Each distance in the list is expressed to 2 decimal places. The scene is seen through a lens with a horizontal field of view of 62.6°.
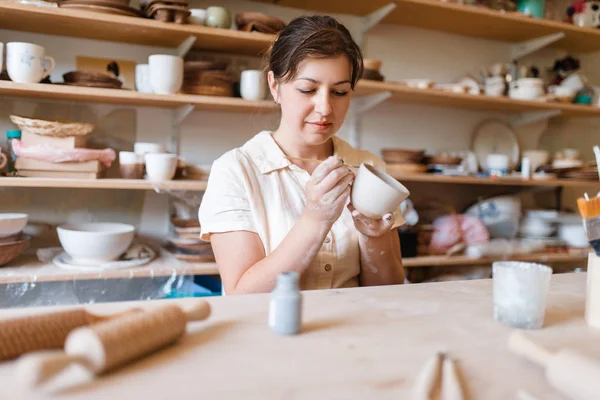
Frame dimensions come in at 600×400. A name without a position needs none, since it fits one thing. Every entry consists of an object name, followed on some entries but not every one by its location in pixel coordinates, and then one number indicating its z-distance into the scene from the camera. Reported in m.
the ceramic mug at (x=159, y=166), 1.96
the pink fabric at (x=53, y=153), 1.85
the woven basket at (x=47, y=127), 1.85
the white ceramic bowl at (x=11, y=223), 1.77
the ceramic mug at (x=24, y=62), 1.78
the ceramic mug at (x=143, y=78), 2.00
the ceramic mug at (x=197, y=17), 2.06
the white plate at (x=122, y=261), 1.86
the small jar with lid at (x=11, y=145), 1.88
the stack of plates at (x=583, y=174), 2.78
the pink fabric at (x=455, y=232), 2.46
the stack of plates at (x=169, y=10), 1.95
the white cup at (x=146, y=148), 2.07
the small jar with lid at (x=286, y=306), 0.66
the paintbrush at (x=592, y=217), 0.75
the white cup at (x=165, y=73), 1.94
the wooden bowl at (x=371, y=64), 2.34
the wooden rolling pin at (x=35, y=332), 0.54
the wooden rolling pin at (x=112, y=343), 0.45
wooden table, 0.51
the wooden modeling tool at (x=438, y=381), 0.52
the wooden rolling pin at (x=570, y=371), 0.51
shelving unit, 1.85
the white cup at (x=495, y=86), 2.64
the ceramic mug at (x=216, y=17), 2.09
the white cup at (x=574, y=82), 2.86
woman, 1.18
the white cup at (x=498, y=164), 2.69
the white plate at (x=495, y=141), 2.98
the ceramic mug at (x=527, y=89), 2.66
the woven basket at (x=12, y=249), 1.78
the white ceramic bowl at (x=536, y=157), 2.86
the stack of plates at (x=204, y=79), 2.08
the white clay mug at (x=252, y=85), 2.11
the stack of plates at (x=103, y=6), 1.86
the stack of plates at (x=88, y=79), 1.92
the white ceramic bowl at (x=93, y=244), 1.84
